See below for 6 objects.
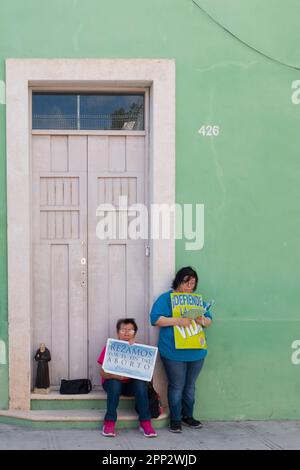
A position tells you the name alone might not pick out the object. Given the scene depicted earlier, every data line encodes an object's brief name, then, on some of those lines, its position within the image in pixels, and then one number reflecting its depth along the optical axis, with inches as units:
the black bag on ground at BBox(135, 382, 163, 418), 264.5
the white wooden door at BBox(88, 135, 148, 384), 280.8
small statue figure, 273.9
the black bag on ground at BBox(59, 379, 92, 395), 274.5
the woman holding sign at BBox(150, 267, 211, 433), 264.4
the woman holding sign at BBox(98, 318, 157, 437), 256.8
